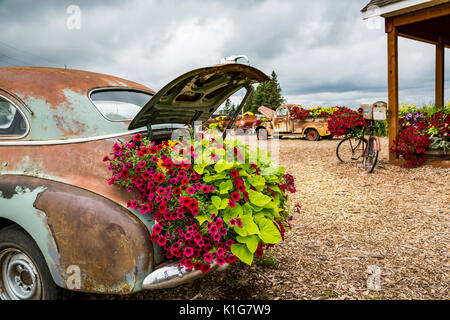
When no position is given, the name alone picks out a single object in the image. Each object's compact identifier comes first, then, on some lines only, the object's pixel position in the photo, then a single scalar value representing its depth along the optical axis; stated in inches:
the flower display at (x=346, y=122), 313.9
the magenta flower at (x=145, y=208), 81.8
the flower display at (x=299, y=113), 593.0
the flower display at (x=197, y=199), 81.4
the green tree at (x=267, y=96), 1408.7
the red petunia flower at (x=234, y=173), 88.6
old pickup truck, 586.9
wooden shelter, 293.6
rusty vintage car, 77.3
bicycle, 285.7
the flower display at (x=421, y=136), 293.7
